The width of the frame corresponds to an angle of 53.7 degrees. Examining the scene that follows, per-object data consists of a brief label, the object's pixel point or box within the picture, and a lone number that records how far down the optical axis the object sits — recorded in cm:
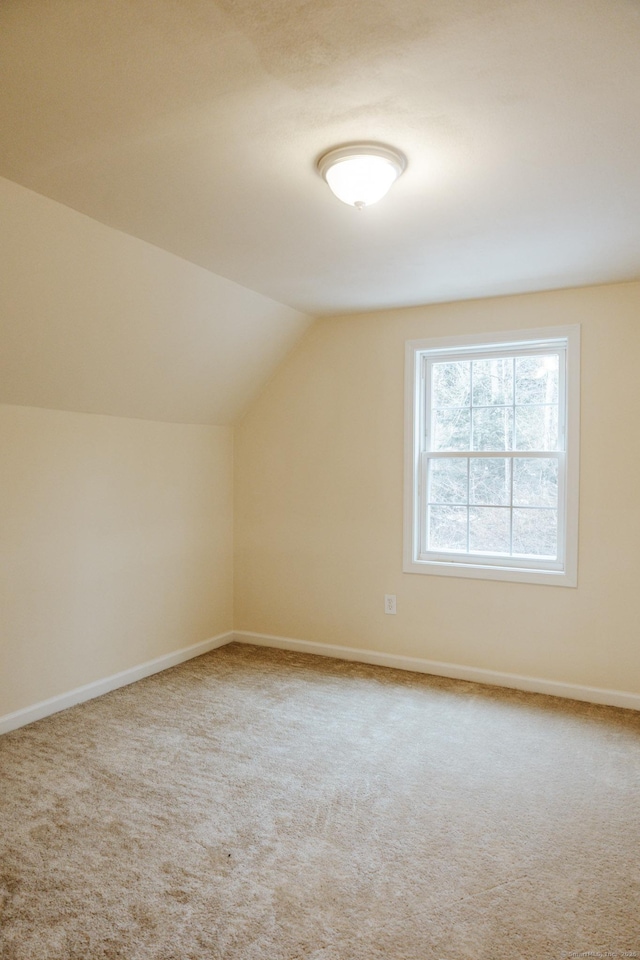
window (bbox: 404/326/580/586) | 374
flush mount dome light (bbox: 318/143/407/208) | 208
